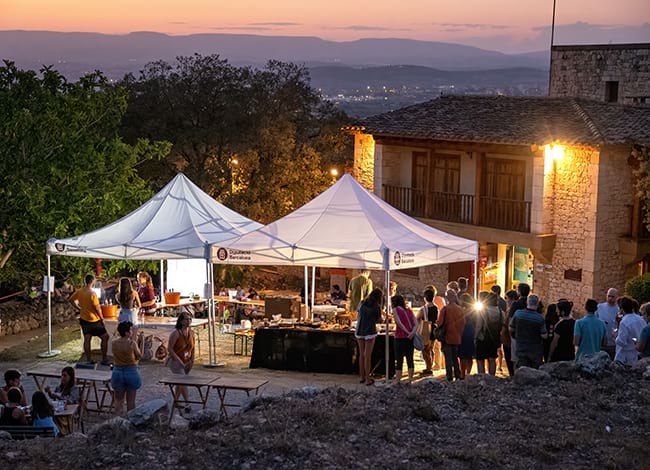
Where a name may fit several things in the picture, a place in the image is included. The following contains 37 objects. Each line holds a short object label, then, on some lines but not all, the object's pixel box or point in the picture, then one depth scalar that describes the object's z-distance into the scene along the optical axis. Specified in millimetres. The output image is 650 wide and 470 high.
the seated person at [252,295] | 20547
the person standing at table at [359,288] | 16703
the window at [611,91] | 34344
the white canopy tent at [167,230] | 16500
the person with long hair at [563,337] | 12320
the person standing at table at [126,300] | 15266
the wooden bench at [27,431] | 9766
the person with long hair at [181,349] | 12234
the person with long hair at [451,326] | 13211
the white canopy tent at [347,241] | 14820
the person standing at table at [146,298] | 18141
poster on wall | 27328
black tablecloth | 14719
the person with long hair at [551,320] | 13156
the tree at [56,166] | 19375
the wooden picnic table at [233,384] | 11253
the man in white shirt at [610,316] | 13391
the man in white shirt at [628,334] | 11695
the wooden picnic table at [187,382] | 11395
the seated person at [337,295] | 20741
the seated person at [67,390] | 11094
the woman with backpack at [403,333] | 13438
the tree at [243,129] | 32938
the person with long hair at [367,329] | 13688
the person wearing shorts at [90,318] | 15445
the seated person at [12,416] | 9977
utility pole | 35906
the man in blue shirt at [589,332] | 11922
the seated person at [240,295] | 20172
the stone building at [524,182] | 24016
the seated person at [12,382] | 10422
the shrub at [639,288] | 21375
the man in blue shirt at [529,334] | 12258
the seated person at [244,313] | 19297
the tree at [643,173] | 22906
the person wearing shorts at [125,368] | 11320
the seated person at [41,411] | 10039
